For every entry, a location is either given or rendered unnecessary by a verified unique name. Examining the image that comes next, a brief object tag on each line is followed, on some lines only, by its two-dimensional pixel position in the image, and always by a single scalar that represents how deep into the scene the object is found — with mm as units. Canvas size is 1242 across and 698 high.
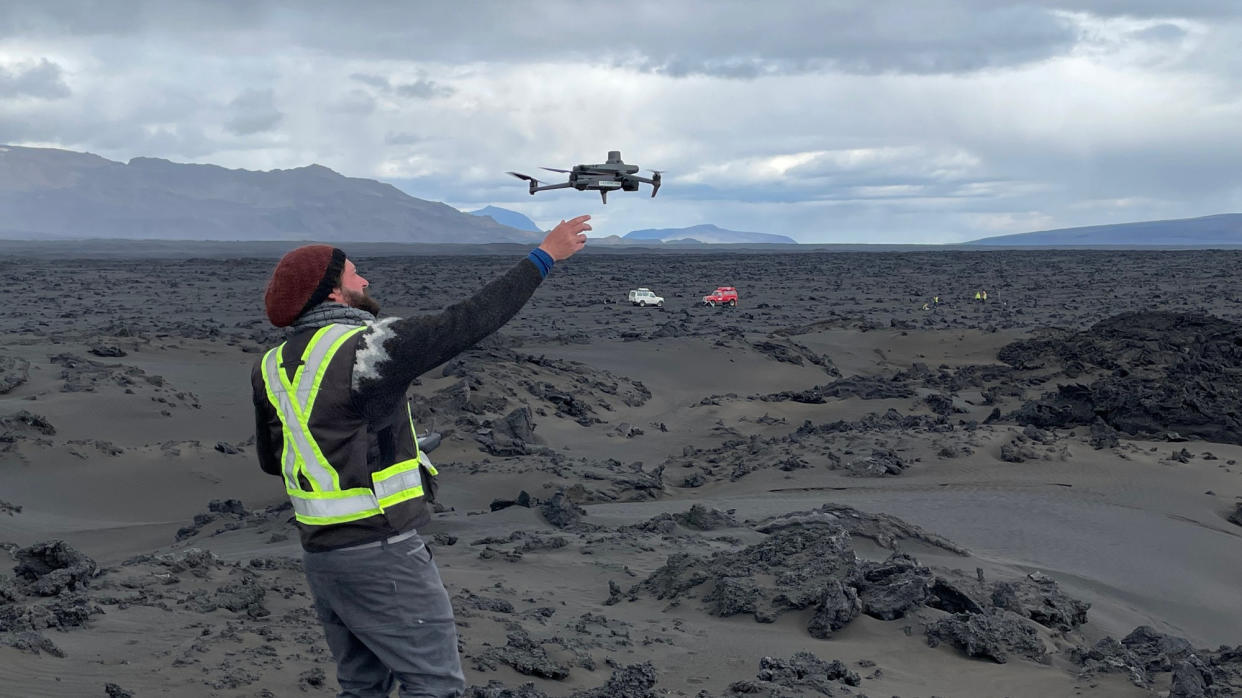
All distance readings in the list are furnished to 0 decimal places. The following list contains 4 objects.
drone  5383
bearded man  3607
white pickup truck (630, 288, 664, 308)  46219
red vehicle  47344
